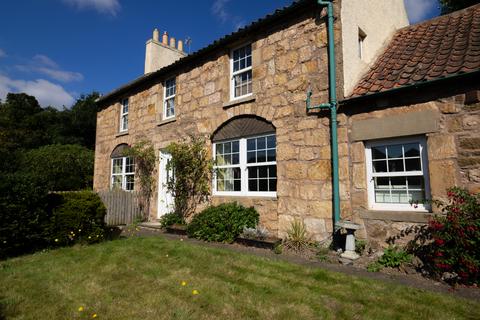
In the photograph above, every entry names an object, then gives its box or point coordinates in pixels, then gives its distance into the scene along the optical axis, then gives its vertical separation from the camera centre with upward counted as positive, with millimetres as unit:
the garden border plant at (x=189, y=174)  9398 +392
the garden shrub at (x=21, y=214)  6109 -595
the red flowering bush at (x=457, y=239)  4445 -857
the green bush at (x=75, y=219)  6887 -792
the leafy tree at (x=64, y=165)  21250 +1596
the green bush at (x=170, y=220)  9586 -1117
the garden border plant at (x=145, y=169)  11406 +661
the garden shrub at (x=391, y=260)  5300 -1369
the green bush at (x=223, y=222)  7598 -980
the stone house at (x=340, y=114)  5527 +1683
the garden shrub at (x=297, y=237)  6664 -1196
